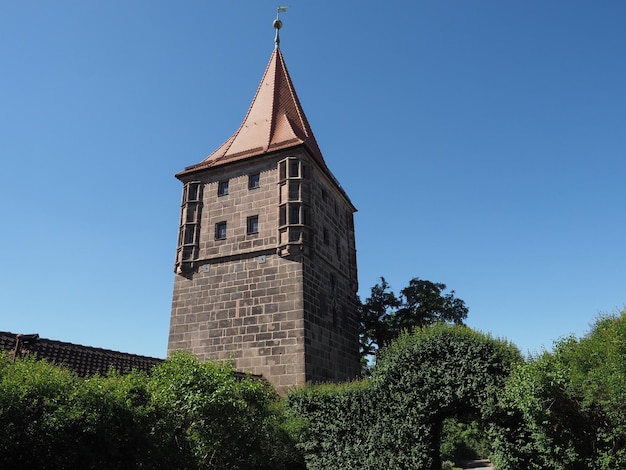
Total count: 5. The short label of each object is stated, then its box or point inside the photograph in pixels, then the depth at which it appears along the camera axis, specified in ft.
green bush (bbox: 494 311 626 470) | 31.81
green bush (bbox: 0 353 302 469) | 23.84
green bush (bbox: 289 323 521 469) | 40.91
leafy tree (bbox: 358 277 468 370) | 83.41
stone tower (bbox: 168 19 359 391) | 60.90
